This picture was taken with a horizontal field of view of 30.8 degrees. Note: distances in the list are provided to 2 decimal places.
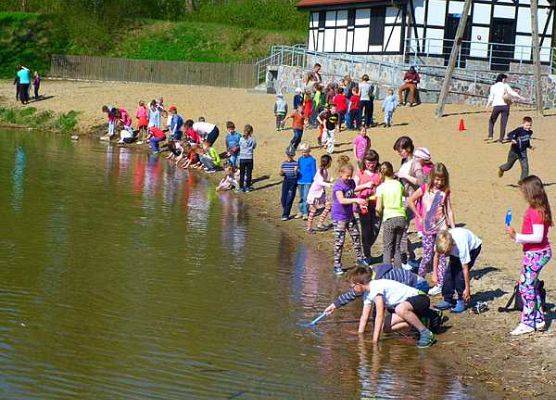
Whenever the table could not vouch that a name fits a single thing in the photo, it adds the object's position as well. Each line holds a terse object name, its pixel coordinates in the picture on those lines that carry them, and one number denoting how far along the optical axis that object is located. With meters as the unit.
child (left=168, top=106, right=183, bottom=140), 31.67
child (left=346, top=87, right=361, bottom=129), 32.00
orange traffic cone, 30.98
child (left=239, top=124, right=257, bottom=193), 23.52
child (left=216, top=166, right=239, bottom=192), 24.24
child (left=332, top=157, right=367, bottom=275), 15.05
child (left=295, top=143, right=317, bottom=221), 20.05
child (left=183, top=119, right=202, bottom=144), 29.45
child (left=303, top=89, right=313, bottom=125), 32.03
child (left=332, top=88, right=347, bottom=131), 31.61
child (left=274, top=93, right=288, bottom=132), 32.44
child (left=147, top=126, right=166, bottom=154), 32.19
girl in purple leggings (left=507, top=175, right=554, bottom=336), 11.22
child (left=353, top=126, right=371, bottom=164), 22.31
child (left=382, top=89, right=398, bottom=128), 32.25
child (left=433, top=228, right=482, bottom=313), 12.41
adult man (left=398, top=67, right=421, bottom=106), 36.31
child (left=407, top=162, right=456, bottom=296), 13.62
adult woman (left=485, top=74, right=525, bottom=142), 28.67
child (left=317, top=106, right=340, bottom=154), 28.19
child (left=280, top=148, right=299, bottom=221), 19.89
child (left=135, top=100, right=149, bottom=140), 34.84
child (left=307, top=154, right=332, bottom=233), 18.59
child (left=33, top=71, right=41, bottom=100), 45.28
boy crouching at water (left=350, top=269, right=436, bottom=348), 11.28
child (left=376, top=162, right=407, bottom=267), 13.98
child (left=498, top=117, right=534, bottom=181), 21.49
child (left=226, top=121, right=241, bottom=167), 25.50
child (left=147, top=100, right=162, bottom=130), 34.00
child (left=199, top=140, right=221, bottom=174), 27.61
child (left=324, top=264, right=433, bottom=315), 11.72
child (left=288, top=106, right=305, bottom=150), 27.56
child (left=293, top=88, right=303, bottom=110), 32.72
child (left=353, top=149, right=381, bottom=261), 15.30
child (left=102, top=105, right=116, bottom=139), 35.84
